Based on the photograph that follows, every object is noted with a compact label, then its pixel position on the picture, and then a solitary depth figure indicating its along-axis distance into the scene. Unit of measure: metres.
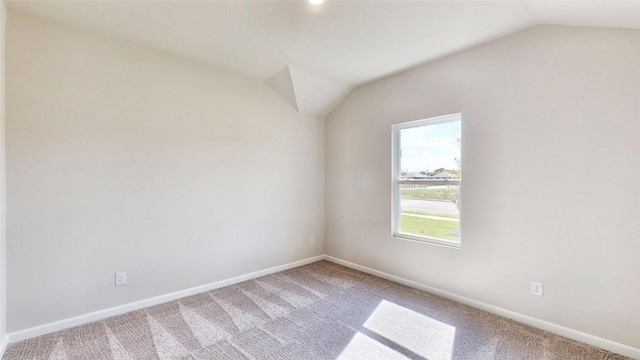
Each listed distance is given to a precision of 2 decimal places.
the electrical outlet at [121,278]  2.59
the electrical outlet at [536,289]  2.35
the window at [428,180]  2.98
